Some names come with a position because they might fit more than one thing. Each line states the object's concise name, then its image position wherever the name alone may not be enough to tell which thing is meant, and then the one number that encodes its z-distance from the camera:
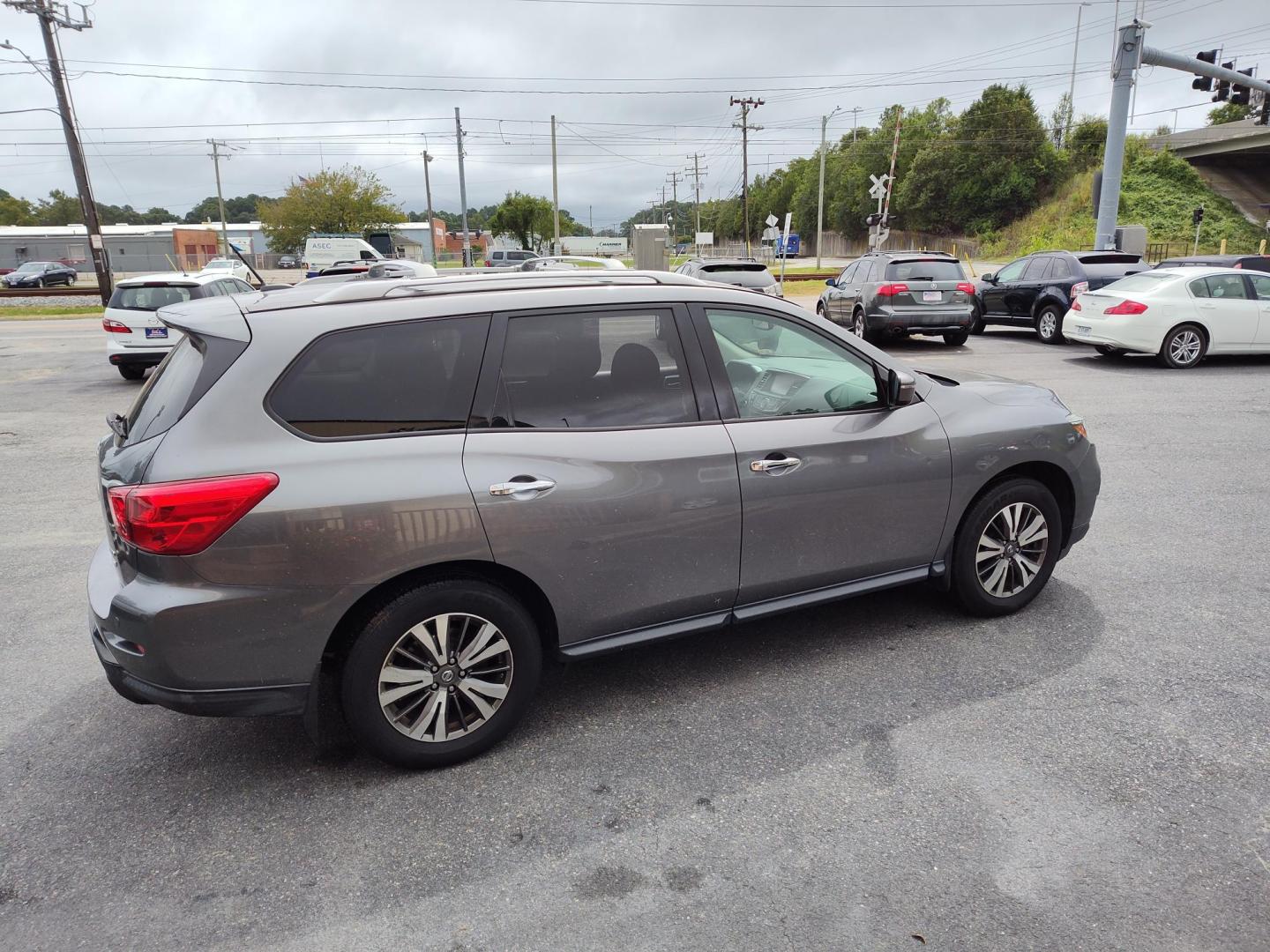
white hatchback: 12.74
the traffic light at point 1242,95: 22.87
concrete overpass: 49.88
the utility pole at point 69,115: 27.92
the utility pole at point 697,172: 106.81
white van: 42.12
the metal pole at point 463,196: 50.12
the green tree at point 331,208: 73.94
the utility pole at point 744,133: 65.75
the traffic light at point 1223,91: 23.03
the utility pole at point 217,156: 73.75
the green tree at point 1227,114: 72.25
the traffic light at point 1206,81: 21.78
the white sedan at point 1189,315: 12.57
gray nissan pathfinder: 2.80
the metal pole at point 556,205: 54.06
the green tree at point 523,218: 98.56
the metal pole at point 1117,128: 21.23
